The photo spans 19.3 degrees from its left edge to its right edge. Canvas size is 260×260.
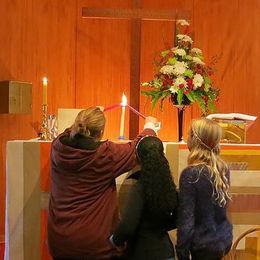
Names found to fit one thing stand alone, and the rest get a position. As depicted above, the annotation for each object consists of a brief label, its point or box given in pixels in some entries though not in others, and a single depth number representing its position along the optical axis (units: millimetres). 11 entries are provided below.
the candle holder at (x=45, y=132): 4577
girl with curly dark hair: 3192
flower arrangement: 4448
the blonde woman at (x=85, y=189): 3592
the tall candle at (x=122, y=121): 4429
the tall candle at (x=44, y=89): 4747
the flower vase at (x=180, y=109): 4577
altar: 4307
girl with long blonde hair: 3231
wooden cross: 5033
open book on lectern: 4398
